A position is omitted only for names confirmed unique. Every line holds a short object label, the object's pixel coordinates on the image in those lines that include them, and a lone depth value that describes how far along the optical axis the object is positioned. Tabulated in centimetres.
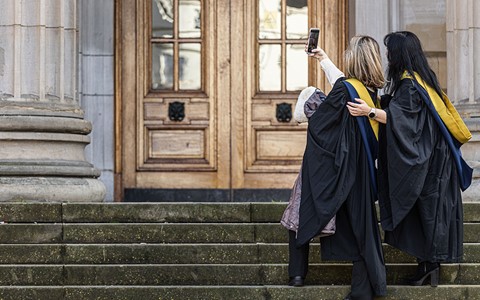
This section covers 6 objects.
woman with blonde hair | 931
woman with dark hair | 938
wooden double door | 1373
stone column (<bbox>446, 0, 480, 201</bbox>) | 1223
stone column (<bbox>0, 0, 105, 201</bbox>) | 1152
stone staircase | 981
